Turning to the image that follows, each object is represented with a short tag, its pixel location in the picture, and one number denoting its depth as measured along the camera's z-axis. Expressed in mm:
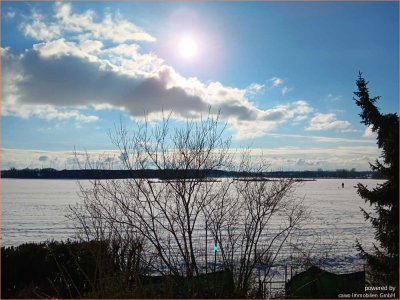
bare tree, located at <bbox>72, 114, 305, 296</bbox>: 9664
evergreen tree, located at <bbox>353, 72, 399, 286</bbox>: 12266
